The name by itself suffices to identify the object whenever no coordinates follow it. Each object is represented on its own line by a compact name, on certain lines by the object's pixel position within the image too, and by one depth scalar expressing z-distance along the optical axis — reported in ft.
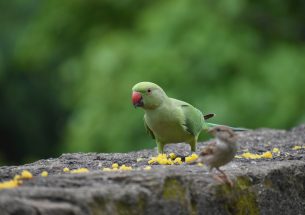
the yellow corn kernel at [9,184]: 23.41
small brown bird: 25.77
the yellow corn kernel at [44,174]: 26.35
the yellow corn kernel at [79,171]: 26.69
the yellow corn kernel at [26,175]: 25.14
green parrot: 35.68
